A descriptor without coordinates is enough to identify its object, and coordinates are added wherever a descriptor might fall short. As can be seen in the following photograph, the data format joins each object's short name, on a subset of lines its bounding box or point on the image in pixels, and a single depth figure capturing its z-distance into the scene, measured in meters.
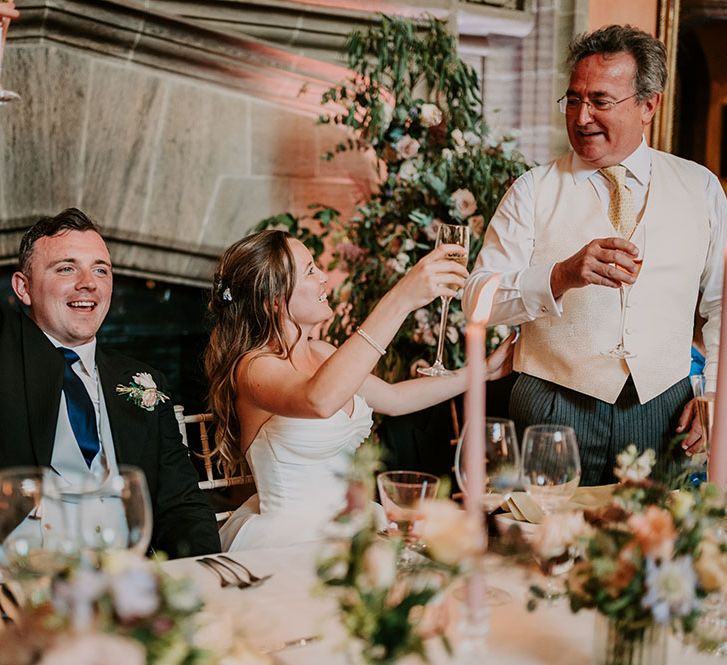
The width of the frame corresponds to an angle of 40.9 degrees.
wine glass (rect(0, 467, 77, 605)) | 1.02
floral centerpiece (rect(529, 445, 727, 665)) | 0.97
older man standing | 2.21
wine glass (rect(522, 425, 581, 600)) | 1.30
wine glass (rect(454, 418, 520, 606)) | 1.28
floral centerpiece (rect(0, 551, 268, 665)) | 0.78
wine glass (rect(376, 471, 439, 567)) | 1.23
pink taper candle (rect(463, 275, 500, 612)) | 1.03
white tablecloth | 1.13
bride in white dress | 2.21
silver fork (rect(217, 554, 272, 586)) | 1.38
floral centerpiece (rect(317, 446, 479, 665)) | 0.86
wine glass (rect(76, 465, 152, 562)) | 1.02
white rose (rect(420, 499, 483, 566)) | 0.89
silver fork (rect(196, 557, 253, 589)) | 1.36
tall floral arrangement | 3.45
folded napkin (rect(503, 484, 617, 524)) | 1.63
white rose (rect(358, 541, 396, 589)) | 0.86
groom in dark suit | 2.01
